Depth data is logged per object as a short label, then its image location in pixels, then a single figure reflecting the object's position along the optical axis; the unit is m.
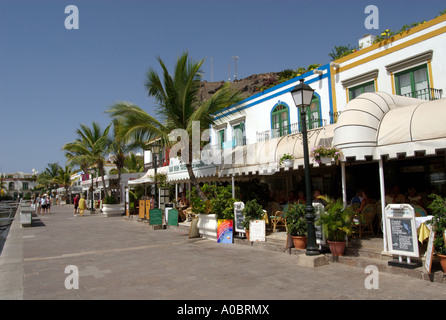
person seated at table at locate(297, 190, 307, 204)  10.85
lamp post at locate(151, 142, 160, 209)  17.35
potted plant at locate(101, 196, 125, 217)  26.20
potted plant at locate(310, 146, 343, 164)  7.96
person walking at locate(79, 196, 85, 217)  26.84
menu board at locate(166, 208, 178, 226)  16.14
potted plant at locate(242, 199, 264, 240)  10.44
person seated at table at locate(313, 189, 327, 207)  10.57
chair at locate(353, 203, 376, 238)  8.81
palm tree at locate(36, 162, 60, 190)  75.94
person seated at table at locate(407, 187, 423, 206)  8.95
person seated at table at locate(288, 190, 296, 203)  12.11
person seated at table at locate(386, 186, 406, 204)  8.94
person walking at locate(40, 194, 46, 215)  32.19
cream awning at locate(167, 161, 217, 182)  13.12
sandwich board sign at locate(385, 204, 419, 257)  6.12
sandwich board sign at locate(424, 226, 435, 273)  5.72
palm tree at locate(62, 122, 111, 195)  29.50
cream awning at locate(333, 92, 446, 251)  6.48
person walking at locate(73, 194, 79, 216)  29.03
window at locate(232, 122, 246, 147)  17.25
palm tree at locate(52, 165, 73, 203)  57.78
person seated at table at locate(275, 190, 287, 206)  12.96
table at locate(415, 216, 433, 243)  6.18
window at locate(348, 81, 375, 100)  11.69
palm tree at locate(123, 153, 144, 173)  39.12
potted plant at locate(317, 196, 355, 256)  7.61
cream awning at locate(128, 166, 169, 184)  20.45
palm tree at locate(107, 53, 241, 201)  12.58
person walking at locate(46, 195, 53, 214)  32.78
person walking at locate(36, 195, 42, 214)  33.54
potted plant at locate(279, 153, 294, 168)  9.71
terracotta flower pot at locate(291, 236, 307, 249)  8.54
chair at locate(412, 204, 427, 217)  7.62
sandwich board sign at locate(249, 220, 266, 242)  10.01
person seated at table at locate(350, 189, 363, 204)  9.92
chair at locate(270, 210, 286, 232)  10.57
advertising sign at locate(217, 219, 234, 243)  11.02
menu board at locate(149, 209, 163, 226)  16.47
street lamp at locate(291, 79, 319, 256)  7.53
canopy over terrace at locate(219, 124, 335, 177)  9.82
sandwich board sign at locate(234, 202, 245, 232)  10.84
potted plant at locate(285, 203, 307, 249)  8.50
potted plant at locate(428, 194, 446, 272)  5.75
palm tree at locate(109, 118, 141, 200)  27.17
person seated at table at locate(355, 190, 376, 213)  9.30
